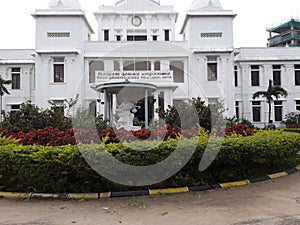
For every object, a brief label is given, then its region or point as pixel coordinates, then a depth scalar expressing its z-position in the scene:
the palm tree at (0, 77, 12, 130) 23.41
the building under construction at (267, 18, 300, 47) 58.34
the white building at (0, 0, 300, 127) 22.81
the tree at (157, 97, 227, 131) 11.10
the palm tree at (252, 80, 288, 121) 24.19
